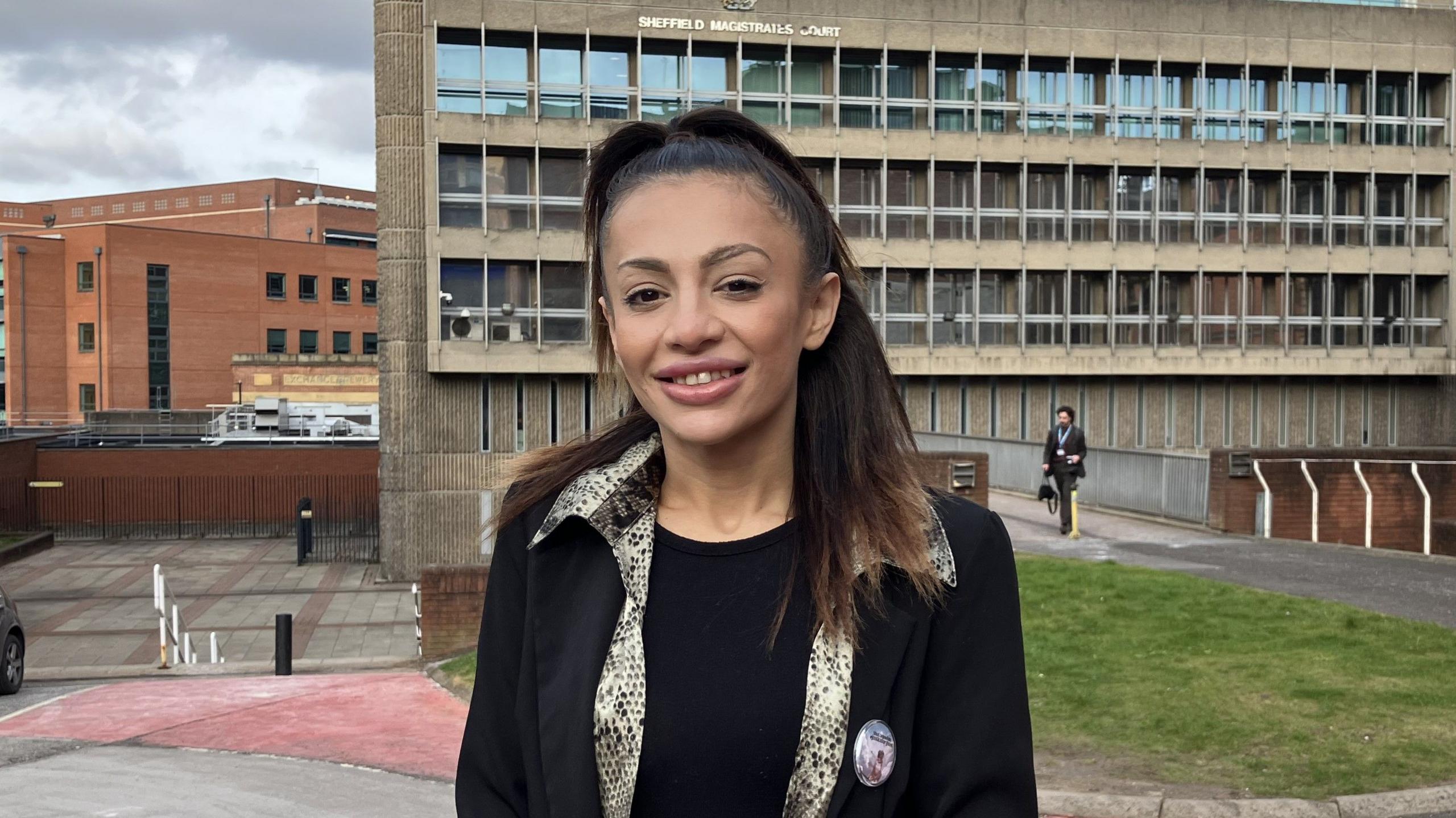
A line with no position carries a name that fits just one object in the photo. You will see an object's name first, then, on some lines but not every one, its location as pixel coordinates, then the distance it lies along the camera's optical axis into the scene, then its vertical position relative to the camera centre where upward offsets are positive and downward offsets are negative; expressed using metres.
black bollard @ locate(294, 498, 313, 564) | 35.38 -3.80
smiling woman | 2.30 -0.36
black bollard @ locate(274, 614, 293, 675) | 16.19 -3.17
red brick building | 71.31 +3.54
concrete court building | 33.66 +4.76
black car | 14.73 -2.96
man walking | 20.73 -1.19
